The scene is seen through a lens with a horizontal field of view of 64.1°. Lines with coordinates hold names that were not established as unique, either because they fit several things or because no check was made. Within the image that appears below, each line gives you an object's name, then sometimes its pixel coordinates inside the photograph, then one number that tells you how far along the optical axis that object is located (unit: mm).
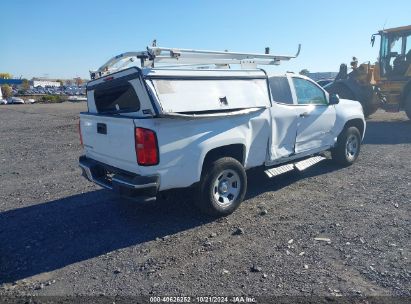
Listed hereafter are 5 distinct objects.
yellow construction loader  13555
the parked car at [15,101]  44938
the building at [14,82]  85506
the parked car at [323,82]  21459
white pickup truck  3934
